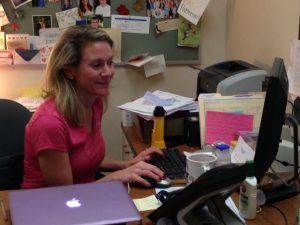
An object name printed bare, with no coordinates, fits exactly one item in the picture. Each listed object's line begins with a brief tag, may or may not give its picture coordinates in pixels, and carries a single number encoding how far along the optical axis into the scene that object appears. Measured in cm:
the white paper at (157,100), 215
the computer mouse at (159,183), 151
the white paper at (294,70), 198
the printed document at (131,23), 284
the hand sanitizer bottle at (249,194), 126
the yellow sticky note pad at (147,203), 135
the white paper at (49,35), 278
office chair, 181
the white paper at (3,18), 267
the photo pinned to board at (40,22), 276
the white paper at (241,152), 147
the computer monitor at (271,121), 123
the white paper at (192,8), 287
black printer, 218
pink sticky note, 182
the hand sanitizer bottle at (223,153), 153
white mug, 139
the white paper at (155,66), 295
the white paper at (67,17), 277
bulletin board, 273
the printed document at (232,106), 185
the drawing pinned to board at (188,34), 292
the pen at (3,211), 131
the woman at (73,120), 160
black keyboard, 162
